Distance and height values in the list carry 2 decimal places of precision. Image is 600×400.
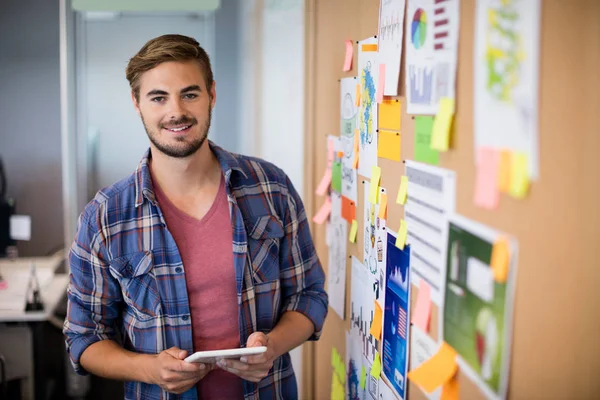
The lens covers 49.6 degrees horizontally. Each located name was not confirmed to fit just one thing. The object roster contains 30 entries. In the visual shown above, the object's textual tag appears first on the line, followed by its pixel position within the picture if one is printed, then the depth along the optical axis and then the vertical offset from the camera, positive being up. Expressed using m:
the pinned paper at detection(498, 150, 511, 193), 1.02 -0.07
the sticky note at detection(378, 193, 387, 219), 1.69 -0.21
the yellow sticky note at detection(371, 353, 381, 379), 1.79 -0.68
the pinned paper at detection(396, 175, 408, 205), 1.50 -0.15
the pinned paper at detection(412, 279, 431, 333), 1.39 -0.39
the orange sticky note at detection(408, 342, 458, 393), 1.28 -0.50
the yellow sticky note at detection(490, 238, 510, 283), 1.04 -0.22
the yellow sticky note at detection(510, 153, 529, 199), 0.97 -0.08
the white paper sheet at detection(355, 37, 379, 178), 1.77 +0.04
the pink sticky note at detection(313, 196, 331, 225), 2.39 -0.33
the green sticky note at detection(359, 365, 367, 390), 1.96 -0.78
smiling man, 1.74 -0.37
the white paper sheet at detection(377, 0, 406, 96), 1.53 +0.21
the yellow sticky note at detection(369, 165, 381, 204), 1.74 -0.16
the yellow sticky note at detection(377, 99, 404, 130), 1.55 +0.02
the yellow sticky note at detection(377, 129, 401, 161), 1.57 -0.05
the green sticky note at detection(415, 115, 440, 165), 1.33 -0.04
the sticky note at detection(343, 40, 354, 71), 2.05 +0.22
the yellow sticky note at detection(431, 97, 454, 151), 1.22 +0.00
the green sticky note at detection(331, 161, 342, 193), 2.22 -0.18
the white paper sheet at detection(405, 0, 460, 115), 1.23 +0.15
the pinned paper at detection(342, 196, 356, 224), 2.06 -0.28
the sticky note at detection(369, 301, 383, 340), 1.76 -0.54
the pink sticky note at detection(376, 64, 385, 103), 1.66 +0.11
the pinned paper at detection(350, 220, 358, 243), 2.02 -0.33
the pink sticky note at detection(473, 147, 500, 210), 1.06 -0.09
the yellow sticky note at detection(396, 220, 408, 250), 1.52 -0.26
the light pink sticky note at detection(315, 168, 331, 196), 2.38 -0.22
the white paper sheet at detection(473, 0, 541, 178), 0.95 +0.08
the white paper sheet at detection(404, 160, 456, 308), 1.27 -0.20
